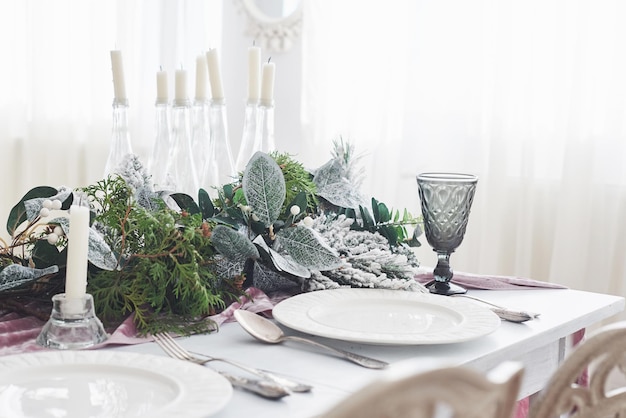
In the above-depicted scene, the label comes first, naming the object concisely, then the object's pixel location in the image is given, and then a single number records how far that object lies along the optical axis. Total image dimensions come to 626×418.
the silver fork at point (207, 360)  0.79
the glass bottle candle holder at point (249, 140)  1.39
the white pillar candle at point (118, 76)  1.37
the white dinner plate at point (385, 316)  0.94
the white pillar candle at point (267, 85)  1.36
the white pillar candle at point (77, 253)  0.88
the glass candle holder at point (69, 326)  0.89
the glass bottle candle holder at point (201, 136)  1.41
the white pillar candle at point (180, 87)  1.39
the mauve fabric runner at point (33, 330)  0.91
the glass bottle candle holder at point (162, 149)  1.37
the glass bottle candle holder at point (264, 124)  1.39
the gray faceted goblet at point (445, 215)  1.26
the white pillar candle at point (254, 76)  1.38
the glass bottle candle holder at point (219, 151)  1.41
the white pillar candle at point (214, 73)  1.42
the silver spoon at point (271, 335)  0.88
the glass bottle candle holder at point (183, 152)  1.37
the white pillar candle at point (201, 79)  1.41
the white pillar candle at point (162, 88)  1.36
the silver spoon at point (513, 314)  1.10
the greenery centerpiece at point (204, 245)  1.02
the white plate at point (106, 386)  0.69
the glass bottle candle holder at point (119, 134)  1.36
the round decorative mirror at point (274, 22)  3.66
